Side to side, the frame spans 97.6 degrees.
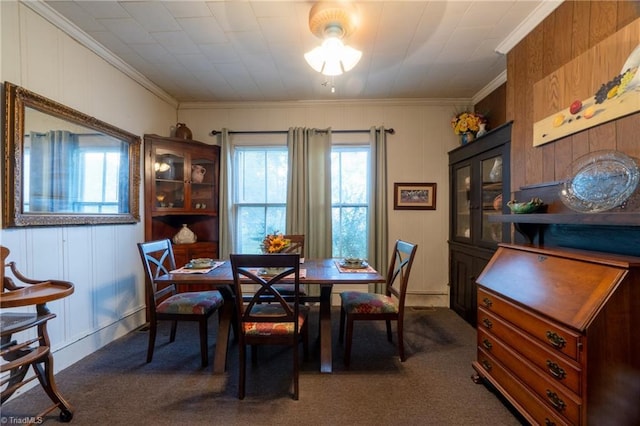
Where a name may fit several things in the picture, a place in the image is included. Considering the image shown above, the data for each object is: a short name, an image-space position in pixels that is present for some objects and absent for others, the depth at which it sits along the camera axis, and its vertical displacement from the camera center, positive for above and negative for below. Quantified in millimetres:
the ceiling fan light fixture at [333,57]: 1942 +1110
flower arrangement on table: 2238 -256
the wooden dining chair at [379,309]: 2176 -763
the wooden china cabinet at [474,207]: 2568 +50
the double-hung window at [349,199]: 3688 +175
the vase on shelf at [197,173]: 3434 +487
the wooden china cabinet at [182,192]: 3098 +244
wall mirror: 1772 +357
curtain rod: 3627 +1052
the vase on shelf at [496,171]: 2600 +394
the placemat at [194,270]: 2154 -459
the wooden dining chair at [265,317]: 1712 -691
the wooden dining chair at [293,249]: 2719 -384
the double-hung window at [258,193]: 3713 +257
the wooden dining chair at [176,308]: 2143 -745
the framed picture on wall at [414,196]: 3609 +210
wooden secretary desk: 1172 -578
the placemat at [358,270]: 2145 -457
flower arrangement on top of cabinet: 3143 +1015
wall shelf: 1188 -31
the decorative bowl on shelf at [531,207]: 1901 +36
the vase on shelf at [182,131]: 3436 +997
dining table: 1946 -480
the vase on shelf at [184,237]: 3357 -297
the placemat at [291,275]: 2058 -469
